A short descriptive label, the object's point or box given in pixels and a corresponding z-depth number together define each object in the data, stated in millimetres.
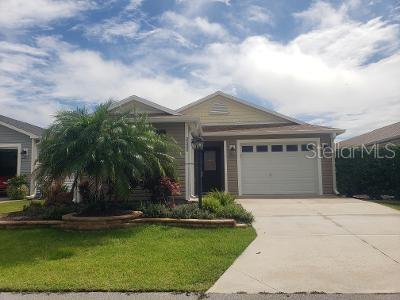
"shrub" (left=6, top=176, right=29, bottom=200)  16547
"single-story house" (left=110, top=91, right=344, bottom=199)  15961
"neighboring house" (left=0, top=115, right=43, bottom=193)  17531
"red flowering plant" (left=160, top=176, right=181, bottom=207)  10758
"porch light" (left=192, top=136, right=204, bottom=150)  10617
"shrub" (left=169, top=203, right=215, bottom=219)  8977
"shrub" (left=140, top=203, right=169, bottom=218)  9227
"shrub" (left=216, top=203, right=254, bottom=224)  9094
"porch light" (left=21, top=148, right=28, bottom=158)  17495
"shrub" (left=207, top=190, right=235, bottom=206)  10528
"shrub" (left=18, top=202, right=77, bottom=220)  9445
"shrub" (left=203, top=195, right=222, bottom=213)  9509
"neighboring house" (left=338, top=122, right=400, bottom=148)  19031
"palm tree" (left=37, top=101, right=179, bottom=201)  8555
